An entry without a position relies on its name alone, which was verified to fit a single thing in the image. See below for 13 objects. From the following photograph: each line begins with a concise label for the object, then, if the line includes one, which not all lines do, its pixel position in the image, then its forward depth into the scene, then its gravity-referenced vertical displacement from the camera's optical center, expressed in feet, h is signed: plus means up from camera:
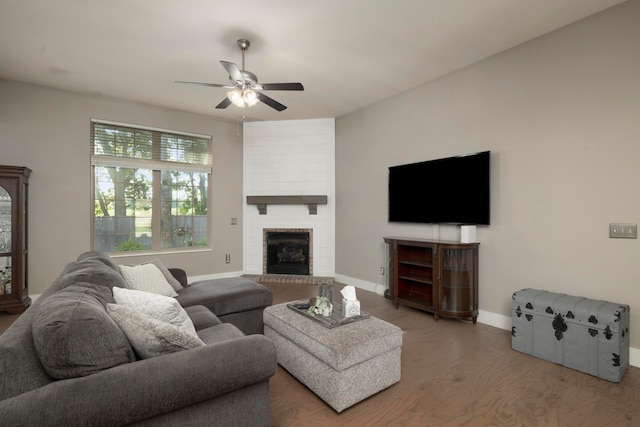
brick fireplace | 18.93 -2.26
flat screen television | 11.49 +0.95
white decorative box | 7.70 -2.36
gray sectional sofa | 3.43 -2.02
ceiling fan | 9.18 +3.87
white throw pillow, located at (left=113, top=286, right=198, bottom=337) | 5.55 -1.68
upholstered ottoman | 6.31 -3.14
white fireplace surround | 18.66 +2.07
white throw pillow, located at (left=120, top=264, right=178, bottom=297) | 8.50 -1.86
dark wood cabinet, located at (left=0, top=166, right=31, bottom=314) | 12.09 -1.06
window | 15.39 +1.38
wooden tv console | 11.41 -2.46
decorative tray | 7.32 -2.57
